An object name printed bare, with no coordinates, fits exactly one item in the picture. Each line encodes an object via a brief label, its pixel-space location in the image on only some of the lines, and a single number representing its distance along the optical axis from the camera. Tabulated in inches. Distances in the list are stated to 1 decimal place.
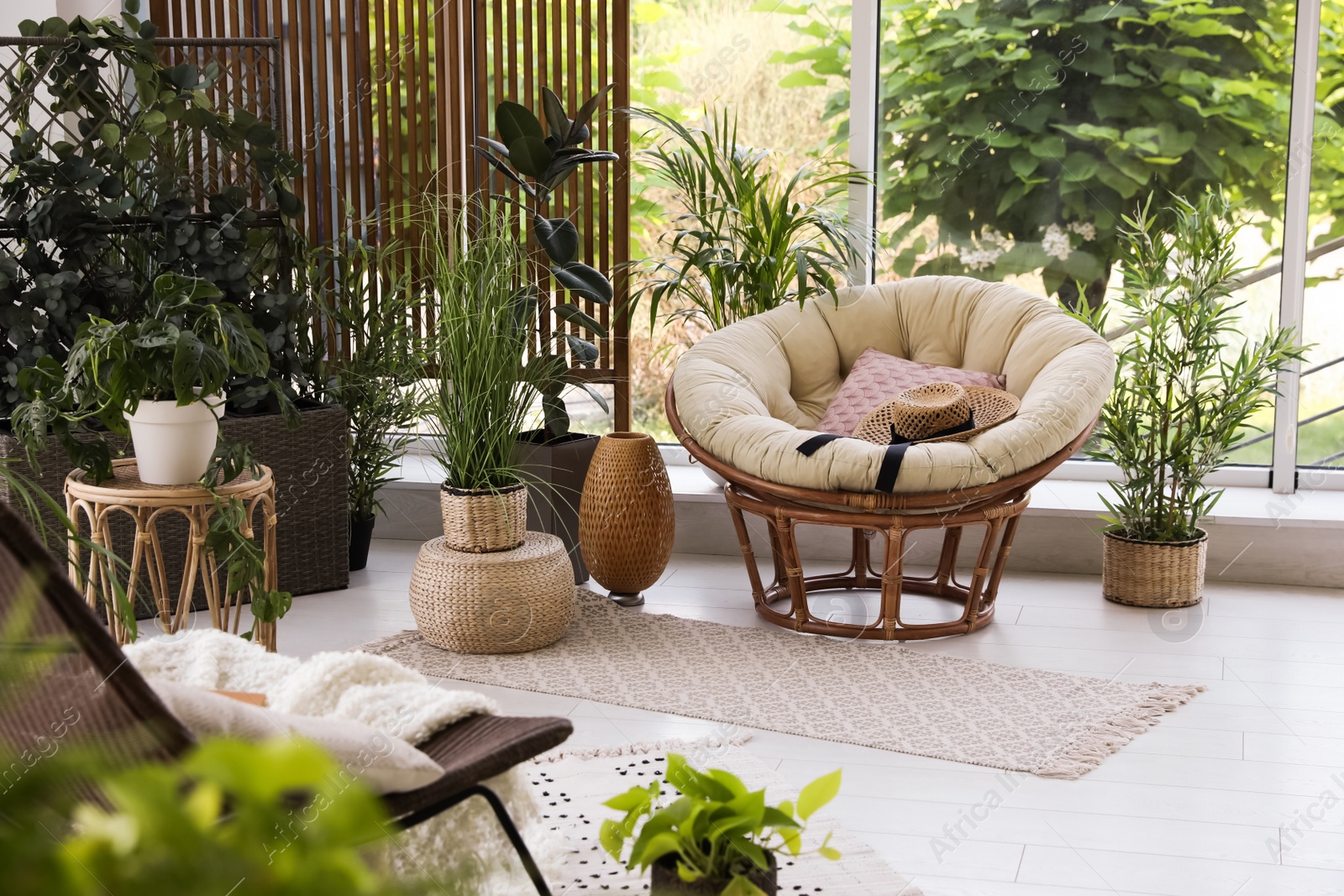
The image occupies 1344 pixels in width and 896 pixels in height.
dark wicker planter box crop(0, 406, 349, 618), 142.5
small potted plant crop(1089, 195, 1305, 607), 140.4
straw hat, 131.2
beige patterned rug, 104.8
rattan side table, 103.0
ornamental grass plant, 128.3
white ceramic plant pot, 103.7
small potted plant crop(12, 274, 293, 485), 98.7
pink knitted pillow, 144.9
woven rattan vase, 141.3
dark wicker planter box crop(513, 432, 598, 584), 146.6
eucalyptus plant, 130.8
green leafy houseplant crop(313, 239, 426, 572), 156.6
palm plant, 159.5
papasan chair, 125.9
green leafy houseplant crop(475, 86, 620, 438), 149.7
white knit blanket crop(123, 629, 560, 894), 65.2
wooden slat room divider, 170.6
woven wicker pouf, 124.9
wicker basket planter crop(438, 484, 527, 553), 126.7
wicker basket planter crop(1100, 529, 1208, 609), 143.3
